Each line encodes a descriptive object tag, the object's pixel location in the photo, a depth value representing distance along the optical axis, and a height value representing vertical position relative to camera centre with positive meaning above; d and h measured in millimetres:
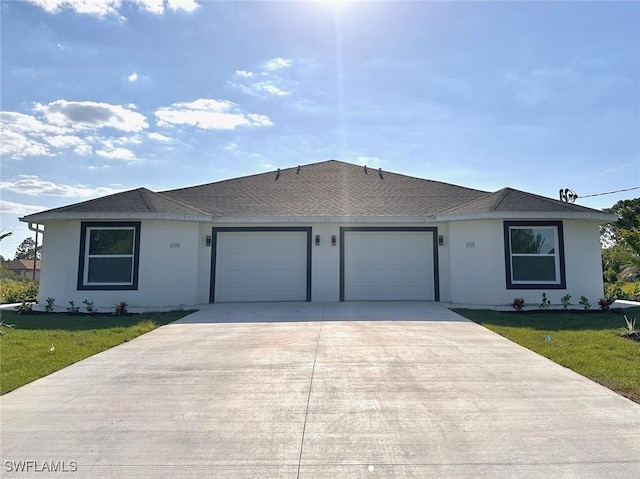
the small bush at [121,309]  10336 -1024
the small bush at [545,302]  10720 -833
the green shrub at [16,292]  13703 -810
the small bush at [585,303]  10617 -824
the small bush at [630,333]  7238 -1123
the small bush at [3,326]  7887 -1235
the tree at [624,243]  8258 +683
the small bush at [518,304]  10391 -837
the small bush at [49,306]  11078 -1028
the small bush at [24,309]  10672 -1065
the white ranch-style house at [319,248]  11477 +740
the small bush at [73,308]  10903 -1097
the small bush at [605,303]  10477 -808
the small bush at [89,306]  10812 -1014
